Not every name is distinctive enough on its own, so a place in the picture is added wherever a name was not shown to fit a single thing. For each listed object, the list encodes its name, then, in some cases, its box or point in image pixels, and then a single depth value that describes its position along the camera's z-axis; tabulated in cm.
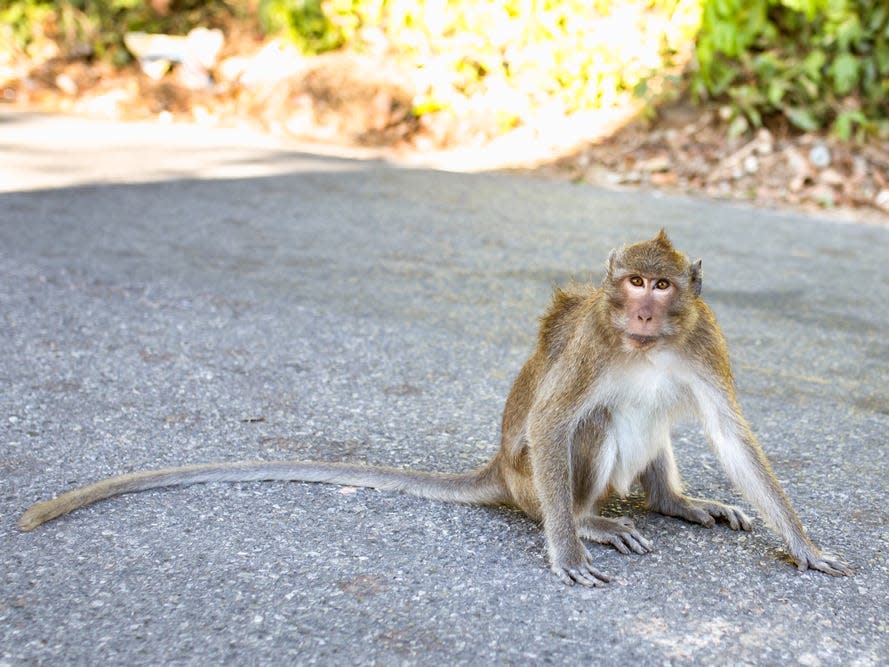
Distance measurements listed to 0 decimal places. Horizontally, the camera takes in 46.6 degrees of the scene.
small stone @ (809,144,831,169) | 905
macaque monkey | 261
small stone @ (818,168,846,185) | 890
